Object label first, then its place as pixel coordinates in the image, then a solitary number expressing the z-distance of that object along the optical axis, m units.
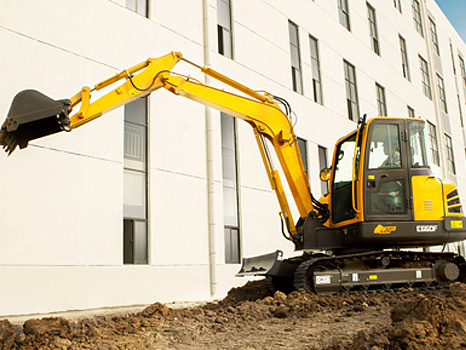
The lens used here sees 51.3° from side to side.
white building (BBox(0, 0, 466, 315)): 8.73
